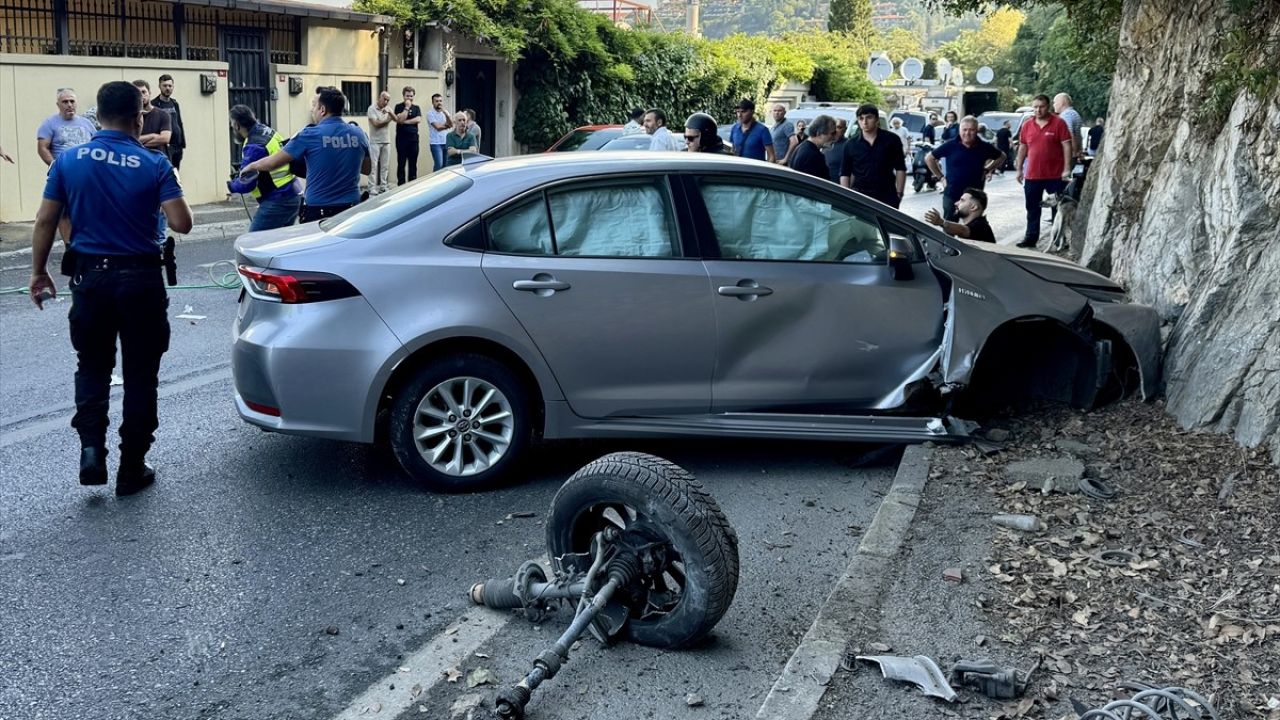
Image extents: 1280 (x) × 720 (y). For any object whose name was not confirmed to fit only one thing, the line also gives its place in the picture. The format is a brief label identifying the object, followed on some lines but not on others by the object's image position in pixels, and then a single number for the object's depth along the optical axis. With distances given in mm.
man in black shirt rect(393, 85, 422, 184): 21922
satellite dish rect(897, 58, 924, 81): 38344
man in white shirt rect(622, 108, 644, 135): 19388
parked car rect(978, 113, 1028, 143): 42975
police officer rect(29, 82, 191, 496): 6133
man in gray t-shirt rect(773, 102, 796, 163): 20062
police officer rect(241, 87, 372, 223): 10039
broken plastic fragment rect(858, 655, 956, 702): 4246
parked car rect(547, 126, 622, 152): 20344
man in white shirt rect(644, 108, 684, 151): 14586
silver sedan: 6215
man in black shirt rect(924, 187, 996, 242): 10102
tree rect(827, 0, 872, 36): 82125
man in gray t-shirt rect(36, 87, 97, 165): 14586
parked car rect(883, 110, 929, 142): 41375
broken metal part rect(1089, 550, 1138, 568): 5359
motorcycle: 30578
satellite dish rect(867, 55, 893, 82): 35156
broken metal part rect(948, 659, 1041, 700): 4234
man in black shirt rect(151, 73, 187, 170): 17891
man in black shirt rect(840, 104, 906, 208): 12164
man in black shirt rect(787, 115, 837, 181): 12297
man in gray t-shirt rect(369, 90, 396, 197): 21266
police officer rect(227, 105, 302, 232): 10797
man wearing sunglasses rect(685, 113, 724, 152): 12602
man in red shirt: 15352
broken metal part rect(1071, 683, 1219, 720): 3826
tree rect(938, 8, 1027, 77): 105625
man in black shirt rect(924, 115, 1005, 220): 13211
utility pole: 62188
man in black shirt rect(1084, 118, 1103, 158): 22703
